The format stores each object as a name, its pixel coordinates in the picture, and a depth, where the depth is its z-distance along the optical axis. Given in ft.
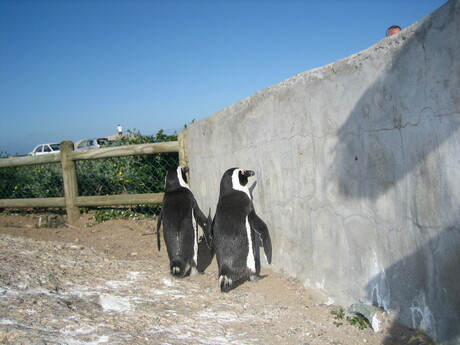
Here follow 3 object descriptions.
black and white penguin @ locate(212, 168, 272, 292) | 14.23
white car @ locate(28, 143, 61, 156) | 88.33
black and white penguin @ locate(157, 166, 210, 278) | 15.99
